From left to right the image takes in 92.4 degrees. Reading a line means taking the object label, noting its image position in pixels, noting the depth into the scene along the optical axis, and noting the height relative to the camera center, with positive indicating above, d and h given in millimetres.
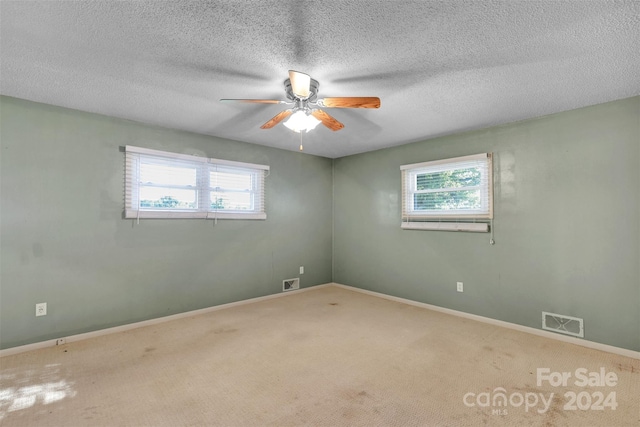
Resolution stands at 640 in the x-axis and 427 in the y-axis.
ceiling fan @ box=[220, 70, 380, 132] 2081 +858
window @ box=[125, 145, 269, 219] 3482 +386
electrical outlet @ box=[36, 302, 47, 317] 2900 -869
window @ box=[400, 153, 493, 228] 3723 +363
